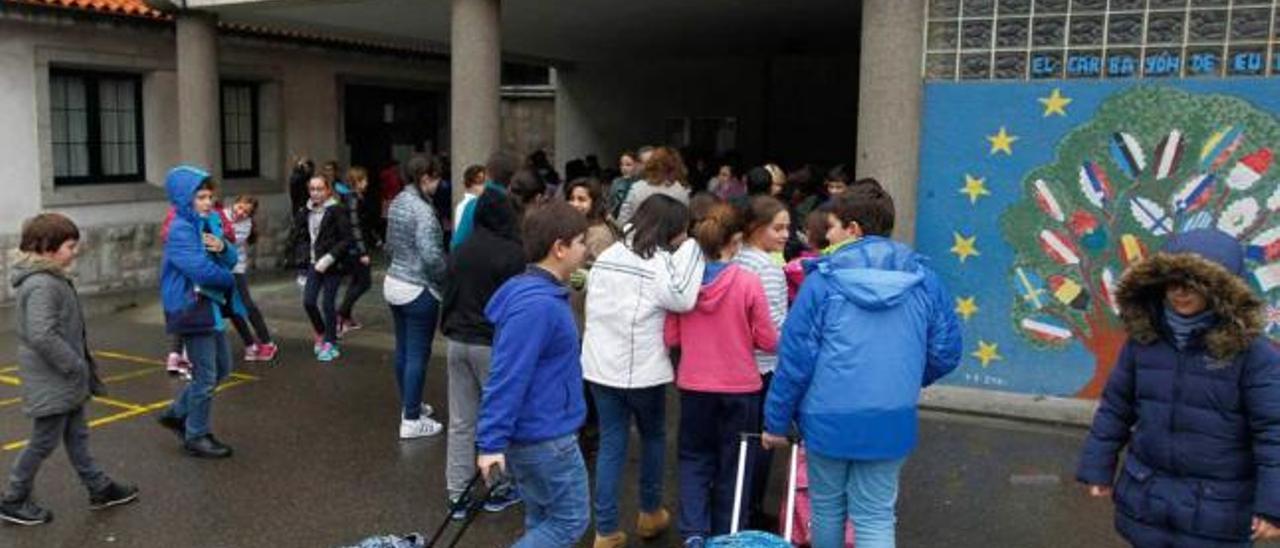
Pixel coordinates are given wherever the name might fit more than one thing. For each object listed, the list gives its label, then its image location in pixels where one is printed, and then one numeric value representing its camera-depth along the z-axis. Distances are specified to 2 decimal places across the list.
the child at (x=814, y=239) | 4.02
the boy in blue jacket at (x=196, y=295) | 5.66
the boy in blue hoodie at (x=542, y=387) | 3.49
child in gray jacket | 4.66
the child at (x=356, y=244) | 8.73
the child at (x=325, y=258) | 8.53
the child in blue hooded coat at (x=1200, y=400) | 3.01
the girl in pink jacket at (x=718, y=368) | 4.32
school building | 6.20
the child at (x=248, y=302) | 8.52
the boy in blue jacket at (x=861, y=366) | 3.51
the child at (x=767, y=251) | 4.52
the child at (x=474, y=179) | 6.43
